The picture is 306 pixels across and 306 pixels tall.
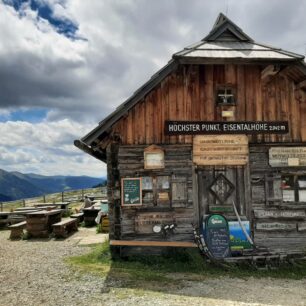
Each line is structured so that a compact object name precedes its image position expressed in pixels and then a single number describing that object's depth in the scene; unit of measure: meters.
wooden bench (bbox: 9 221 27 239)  16.97
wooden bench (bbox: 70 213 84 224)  20.72
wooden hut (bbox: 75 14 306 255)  11.66
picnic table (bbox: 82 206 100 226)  21.00
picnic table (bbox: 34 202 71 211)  24.92
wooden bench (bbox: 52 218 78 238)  16.73
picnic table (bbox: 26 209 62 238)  17.02
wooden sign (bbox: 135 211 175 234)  11.60
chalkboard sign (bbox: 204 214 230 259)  11.50
